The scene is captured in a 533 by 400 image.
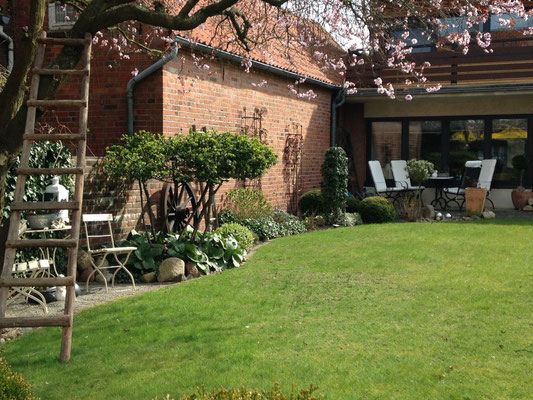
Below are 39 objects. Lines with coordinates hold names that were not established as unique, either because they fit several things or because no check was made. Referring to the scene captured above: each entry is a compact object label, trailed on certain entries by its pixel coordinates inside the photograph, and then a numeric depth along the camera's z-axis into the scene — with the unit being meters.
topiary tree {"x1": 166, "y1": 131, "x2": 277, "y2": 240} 8.36
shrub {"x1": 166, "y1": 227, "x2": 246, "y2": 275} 8.45
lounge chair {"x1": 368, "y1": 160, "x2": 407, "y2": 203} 15.55
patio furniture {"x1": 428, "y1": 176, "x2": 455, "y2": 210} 15.97
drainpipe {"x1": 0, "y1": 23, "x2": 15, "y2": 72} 10.61
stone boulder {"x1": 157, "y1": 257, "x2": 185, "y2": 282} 7.98
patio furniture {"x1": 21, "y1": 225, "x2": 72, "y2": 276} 7.26
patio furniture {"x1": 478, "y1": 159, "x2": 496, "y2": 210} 15.35
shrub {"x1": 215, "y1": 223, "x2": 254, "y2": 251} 9.77
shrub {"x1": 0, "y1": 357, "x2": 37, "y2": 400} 3.07
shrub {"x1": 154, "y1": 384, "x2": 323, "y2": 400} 2.72
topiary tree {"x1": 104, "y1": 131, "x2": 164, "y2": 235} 8.22
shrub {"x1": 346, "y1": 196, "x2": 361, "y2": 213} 14.41
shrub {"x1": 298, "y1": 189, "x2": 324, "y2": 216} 13.79
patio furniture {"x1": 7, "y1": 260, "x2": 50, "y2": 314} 6.29
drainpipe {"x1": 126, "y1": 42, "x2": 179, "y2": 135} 9.52
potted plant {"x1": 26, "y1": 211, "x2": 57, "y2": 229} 7.04
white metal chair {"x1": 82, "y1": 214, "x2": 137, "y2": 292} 7.43
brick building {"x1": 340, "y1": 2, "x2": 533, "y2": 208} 15.99
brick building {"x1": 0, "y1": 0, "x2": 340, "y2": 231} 9.82
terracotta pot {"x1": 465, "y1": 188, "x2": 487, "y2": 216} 14.57
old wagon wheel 9.48
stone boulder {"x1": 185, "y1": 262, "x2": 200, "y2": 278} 8.27
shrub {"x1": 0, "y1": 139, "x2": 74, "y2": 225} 7.21
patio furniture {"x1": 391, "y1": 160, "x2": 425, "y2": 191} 16.17
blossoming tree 4.58
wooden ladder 4.55
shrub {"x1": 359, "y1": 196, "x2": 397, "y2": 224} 13.98
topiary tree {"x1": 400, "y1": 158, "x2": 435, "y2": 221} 14.64
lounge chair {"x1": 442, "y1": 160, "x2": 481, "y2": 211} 15.58
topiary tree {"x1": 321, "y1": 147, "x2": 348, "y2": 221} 13.29
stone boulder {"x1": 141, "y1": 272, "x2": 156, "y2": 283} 8.01
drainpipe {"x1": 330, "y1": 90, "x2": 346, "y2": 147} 16.84
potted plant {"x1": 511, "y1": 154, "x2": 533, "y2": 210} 15.88
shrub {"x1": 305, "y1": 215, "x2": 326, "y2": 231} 12.88
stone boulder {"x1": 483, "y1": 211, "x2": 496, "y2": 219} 14.51
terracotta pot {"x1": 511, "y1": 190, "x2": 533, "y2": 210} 15.87
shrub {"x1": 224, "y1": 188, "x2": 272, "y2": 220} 11.62
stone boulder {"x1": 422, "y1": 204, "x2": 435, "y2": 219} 14.56
